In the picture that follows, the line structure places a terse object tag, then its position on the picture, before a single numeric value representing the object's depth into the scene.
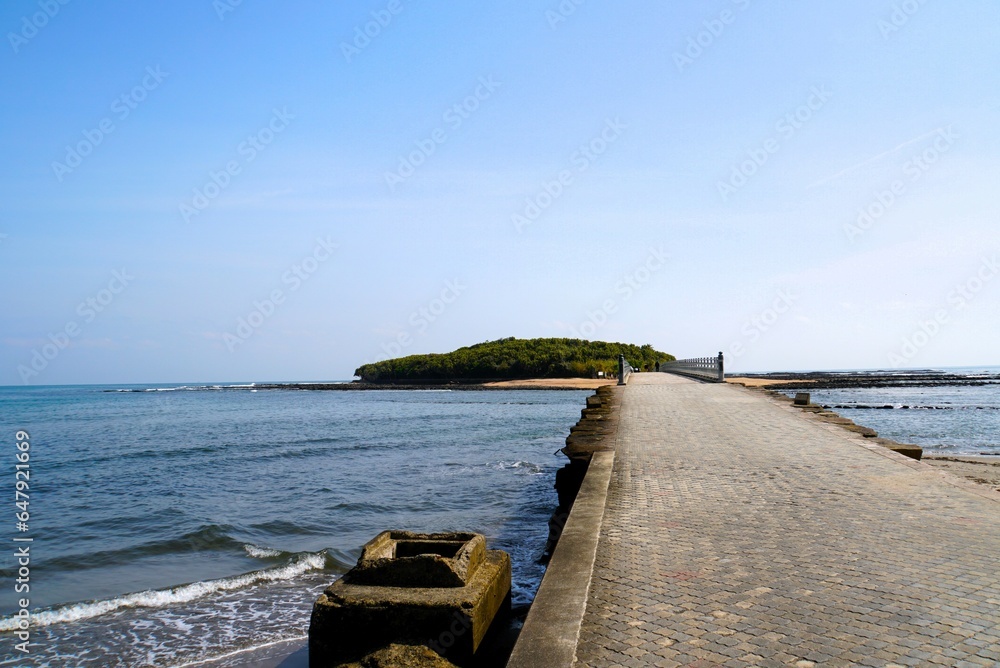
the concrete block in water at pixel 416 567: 4.38
